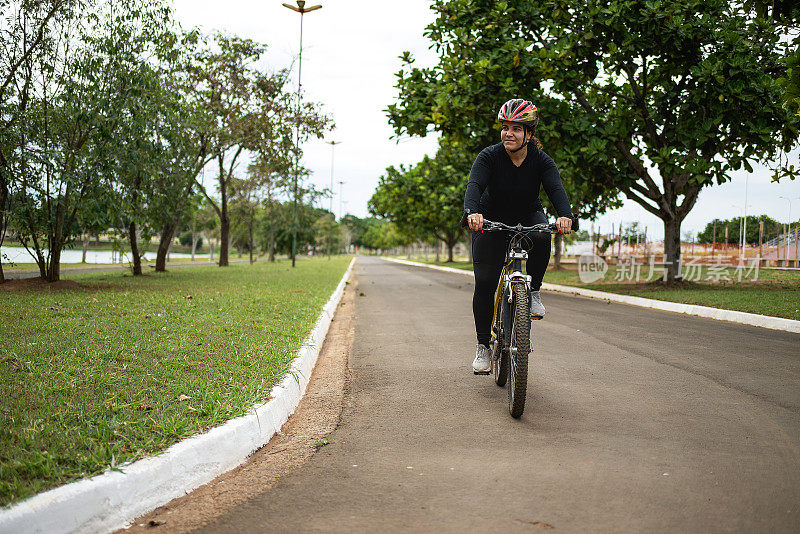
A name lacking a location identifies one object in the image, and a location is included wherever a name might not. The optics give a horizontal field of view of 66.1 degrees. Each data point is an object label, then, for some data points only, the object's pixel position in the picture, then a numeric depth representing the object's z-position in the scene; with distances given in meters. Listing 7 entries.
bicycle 3.94
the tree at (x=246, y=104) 21.69
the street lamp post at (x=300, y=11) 24.36
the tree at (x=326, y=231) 63.56
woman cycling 4.41
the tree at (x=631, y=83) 12.88
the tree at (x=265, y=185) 35.47
